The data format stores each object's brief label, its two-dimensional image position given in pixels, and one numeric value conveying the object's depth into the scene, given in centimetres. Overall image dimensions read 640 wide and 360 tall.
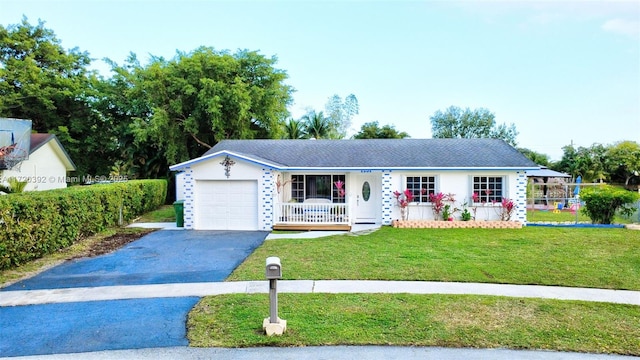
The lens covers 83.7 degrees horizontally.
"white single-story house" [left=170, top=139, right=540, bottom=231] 1436
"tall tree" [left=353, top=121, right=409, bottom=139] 4222
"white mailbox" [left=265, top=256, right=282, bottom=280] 500
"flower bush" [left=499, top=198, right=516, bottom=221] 1463
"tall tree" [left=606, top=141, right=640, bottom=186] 4128
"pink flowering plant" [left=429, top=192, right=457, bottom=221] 1482
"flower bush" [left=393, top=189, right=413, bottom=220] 1500
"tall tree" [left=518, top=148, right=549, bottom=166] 4586
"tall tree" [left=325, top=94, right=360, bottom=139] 4912
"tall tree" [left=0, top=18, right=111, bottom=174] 2612
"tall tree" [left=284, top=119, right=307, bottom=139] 3511
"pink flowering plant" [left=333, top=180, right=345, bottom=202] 1538
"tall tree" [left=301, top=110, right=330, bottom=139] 3816
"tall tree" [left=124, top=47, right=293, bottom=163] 2555
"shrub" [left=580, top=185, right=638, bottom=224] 1494
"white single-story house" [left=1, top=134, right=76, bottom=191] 1975
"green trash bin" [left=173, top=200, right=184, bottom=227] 1484
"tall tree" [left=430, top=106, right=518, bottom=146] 5531
